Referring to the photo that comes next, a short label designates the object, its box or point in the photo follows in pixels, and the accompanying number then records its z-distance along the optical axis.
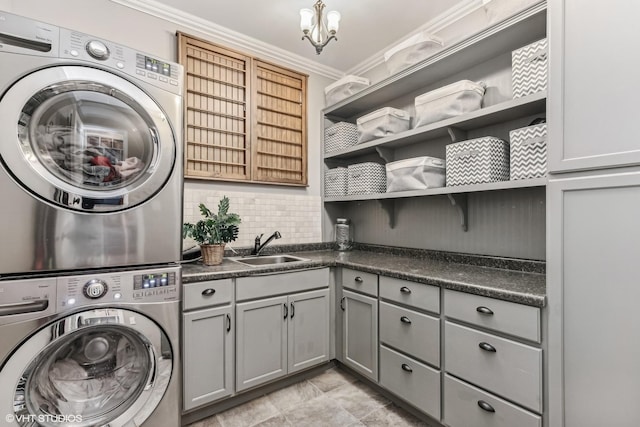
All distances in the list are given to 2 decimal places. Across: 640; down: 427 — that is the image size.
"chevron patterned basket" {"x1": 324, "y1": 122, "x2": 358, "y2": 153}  2.84
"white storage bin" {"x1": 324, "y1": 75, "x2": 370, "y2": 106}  2.70
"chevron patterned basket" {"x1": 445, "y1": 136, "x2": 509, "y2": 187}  1.77
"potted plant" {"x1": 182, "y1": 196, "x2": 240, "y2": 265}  2.07
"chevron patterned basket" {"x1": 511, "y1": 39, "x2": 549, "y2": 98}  1.52
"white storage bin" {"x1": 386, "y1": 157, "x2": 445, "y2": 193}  2.09
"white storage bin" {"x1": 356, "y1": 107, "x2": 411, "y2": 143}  2.38
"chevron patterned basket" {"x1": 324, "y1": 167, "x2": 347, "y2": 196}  2.87
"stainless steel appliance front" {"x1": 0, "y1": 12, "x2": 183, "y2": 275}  1.17
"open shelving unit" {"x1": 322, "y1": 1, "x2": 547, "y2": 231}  1.63
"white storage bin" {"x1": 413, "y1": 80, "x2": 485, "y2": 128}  1.89
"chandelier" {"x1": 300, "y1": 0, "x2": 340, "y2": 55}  1.77
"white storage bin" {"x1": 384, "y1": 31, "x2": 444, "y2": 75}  2.10
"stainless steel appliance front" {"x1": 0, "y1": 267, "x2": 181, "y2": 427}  1.17
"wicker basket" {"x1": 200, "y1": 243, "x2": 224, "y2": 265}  2.06
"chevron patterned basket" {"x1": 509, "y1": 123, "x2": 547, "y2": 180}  1.53
